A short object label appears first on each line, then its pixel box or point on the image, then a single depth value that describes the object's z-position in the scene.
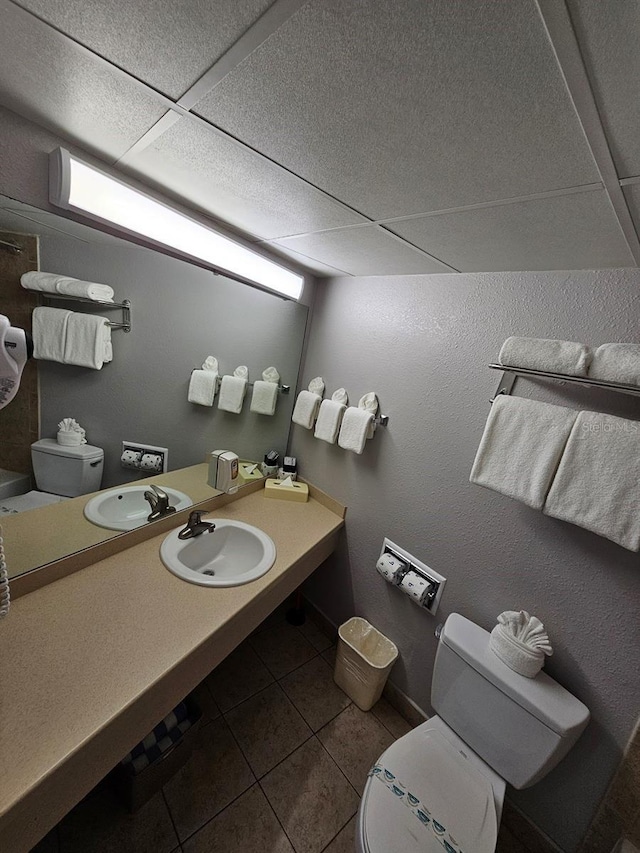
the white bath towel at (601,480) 0.83
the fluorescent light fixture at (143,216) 0.84
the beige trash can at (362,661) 1.49
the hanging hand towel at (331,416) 1.63
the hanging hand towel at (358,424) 1.51
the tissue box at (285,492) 1.87
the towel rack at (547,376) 0.82
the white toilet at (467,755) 0.90
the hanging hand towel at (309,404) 1.78
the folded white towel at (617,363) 0.83
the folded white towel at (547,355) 0.90
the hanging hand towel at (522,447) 0.95
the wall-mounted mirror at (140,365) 0.95
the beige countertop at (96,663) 0.64
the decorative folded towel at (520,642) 1.03
